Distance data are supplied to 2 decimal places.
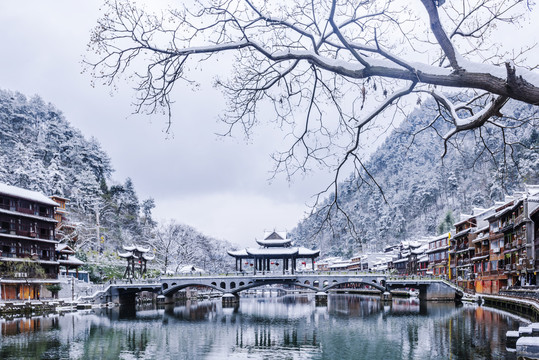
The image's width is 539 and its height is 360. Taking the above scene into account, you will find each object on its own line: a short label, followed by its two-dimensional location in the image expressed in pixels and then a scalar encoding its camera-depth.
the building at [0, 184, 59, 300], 50.06
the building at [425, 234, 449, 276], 81.59
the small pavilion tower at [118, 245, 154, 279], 66.25
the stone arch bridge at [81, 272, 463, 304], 65.56
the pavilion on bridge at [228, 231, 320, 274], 71.00
